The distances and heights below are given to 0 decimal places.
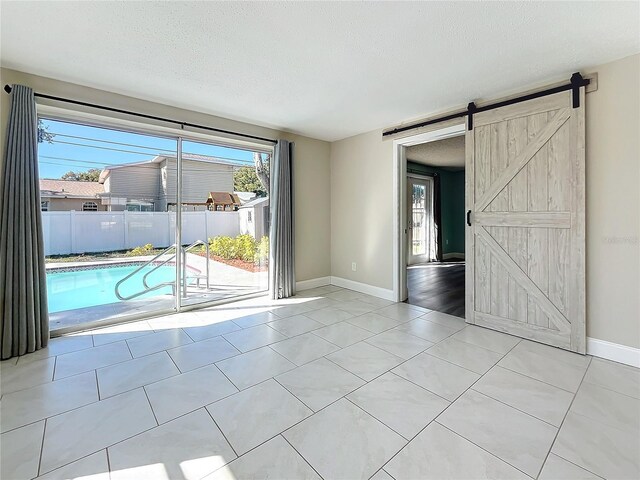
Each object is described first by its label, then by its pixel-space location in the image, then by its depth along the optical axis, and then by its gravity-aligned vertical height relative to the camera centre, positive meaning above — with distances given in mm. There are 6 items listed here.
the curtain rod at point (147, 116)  2734 +1326
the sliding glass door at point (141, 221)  3010 +151
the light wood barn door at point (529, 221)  2580 +83
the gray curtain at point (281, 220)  4301 +182
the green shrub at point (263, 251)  4477 -289
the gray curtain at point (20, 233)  2510 +21
